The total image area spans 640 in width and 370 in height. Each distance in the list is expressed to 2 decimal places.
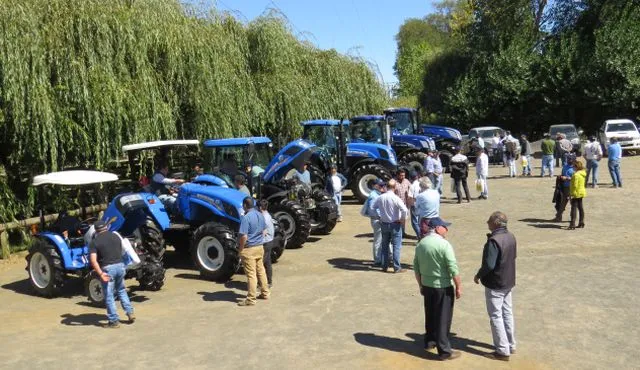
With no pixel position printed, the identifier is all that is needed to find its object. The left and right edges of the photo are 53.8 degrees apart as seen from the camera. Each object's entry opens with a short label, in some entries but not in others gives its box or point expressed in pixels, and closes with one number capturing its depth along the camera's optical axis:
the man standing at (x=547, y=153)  20.67
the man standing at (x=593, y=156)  18.27
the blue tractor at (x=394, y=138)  19.77
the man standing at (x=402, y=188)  12.28
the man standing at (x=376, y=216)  10.50
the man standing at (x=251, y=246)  8.77
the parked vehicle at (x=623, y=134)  27.94
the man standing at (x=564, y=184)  13.84
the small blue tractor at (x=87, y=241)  9.33
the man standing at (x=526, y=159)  22.56
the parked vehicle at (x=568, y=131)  28.10
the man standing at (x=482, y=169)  17.62
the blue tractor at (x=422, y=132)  22.62
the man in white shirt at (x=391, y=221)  10.14
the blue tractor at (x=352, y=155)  17.41
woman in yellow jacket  13.02
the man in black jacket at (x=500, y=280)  6.49
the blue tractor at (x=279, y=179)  12.15
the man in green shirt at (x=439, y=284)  6.57
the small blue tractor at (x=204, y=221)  10.03
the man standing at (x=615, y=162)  18.05
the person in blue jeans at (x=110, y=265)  7.94
